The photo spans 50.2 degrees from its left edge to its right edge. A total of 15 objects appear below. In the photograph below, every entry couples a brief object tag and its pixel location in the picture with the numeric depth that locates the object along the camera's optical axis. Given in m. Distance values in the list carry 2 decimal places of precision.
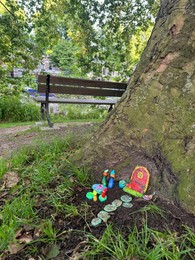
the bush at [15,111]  7.21
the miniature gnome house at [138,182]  1.68
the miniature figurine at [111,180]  1.74
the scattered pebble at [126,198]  1.59
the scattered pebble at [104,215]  1.42
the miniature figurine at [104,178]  1.76
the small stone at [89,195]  1.63
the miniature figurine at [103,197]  1.61
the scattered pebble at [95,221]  1.38
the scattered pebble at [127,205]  1.52
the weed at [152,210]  1.42
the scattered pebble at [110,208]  1.49
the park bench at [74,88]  4.23
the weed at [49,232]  1.29
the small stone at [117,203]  1.54
